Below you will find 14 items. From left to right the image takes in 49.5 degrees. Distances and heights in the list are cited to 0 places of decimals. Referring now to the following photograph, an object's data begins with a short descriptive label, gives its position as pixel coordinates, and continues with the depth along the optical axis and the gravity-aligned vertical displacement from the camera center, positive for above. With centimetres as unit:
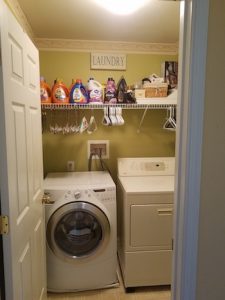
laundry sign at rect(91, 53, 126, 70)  264 +69
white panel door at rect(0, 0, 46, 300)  104 -18
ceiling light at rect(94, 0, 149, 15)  174 +87
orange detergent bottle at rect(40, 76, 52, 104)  228 +30
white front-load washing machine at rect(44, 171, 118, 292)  204 -95
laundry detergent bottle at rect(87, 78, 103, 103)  236 +31
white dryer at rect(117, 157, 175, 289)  208 -94
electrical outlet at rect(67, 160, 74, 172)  273 -45
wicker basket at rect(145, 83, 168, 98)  245 +35
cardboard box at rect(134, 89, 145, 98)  244 +32
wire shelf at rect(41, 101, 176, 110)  232 +19
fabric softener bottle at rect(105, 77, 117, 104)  241 +32
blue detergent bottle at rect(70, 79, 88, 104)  231 +29
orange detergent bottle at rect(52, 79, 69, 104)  232 +29
